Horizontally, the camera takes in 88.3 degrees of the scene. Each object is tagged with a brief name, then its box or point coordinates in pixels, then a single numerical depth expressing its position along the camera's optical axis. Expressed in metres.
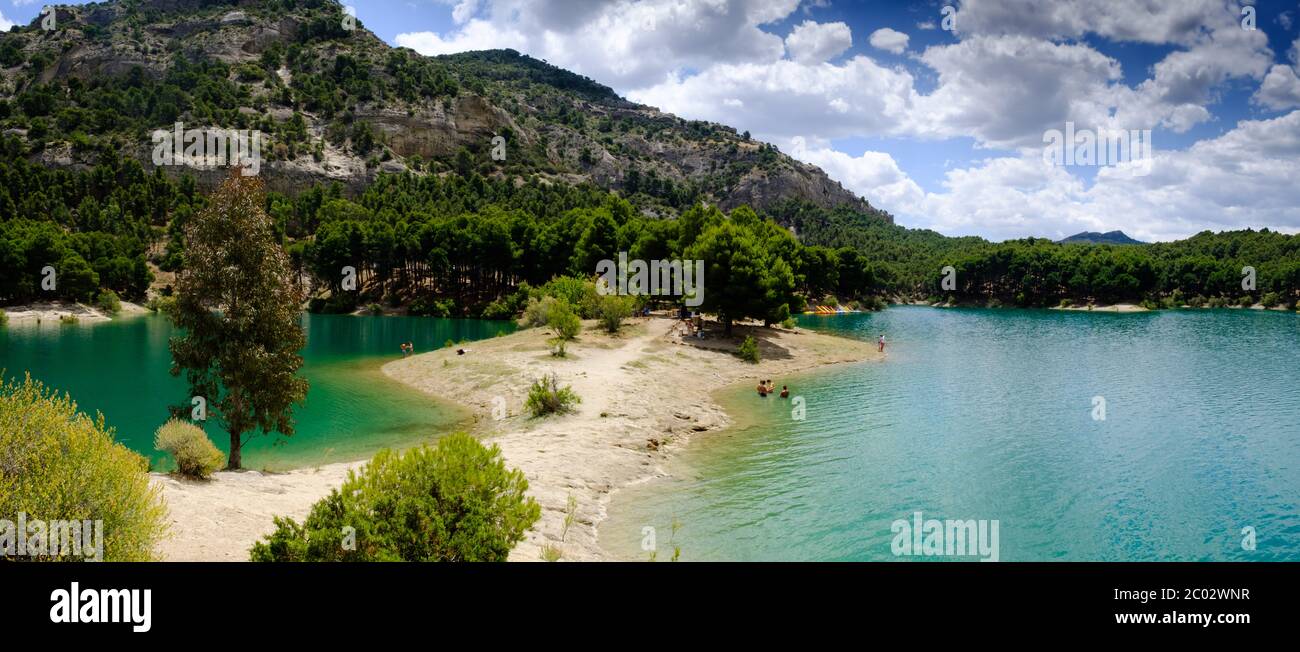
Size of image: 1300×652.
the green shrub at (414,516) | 10.73
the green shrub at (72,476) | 10.29
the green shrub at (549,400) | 32.22
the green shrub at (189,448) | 18.55
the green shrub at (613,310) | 56.38
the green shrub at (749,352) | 52.19
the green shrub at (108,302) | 89.56
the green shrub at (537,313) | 63.12
